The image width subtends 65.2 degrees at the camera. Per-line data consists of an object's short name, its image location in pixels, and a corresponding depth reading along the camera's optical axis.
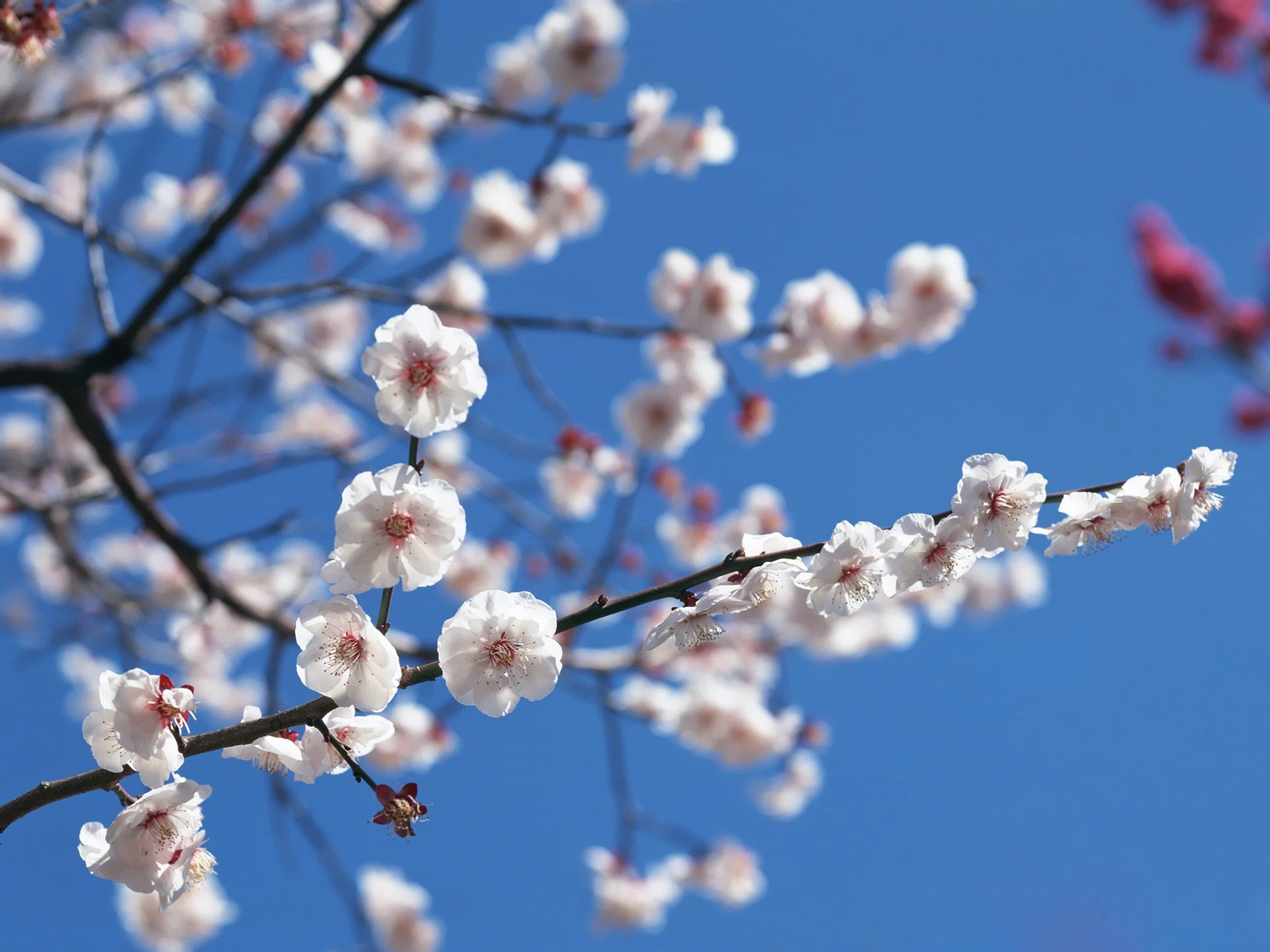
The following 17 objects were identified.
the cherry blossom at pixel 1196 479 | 1.64
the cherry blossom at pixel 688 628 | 1.50
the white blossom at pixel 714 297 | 4.47
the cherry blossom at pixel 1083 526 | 1.62
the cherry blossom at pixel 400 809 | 1.35
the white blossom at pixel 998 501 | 1.59
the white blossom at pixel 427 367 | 1.60
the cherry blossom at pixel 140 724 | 1.38
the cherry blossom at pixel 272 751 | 1.45
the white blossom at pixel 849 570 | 1.52
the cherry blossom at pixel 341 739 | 1.49
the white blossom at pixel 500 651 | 1.49
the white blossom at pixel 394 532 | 1.45
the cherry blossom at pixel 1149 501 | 1.63
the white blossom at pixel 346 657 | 1.36
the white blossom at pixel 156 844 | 1.42
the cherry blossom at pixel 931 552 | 1.58
